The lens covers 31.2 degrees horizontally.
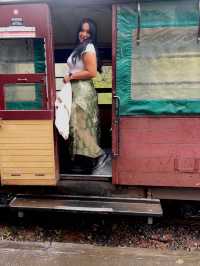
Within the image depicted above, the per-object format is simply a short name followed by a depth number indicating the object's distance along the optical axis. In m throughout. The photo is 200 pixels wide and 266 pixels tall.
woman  4.00
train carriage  3.69
